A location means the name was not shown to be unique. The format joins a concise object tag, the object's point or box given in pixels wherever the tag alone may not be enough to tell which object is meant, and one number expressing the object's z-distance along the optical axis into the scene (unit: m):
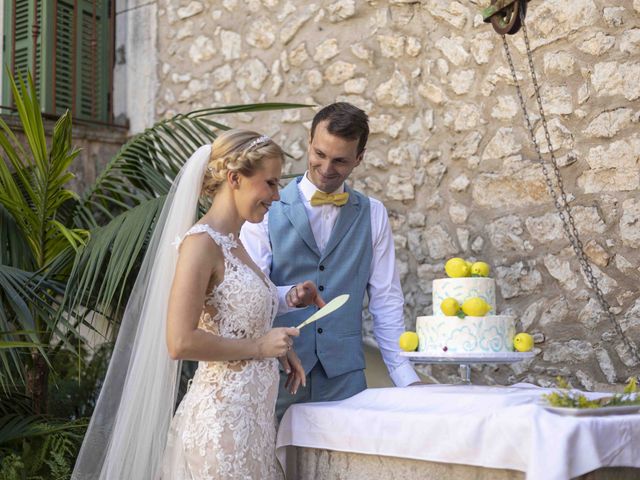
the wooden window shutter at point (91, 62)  5.86
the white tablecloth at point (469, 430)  2.00
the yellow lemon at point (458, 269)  2.71
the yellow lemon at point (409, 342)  2.71
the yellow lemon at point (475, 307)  2.58
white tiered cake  2.59
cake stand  2.54
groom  2.91
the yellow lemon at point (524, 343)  2.59
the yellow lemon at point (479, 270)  2.72
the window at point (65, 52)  5.77
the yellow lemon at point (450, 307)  2.61
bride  2.38
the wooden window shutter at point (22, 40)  5.81
